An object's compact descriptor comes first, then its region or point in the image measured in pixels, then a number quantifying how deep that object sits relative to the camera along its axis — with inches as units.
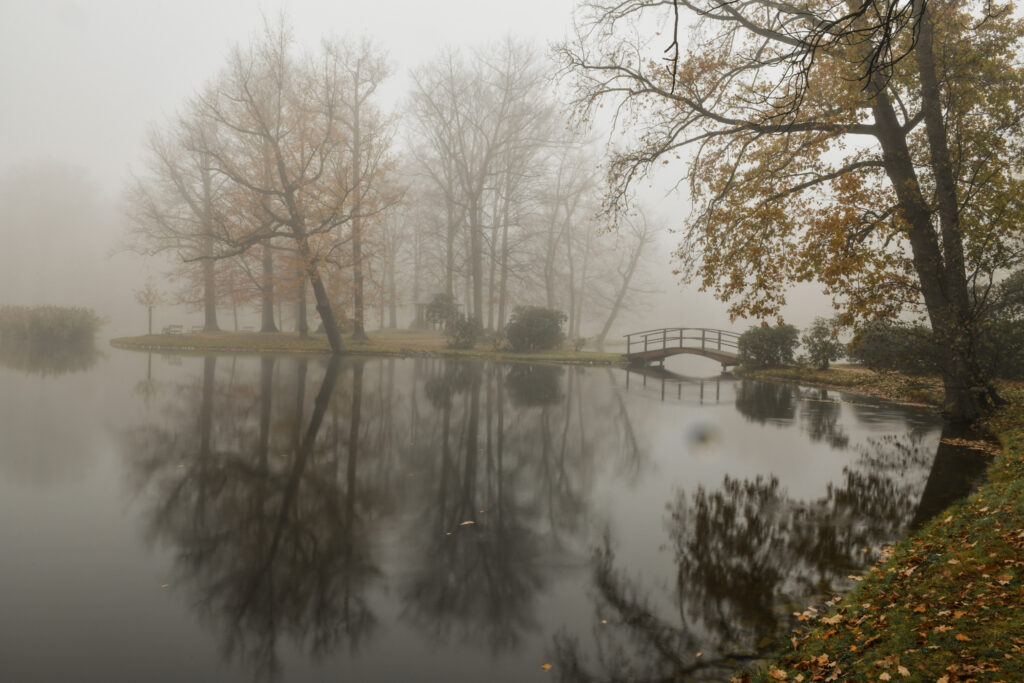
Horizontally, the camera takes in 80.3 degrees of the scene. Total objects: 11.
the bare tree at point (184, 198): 1206.9
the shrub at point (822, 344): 943.0
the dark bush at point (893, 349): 548.6
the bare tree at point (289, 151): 991.0
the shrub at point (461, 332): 1188.5
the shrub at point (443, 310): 1216.8
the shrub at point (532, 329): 1171.9
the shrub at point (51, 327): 1093.1
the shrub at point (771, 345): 997.8
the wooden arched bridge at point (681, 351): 1107.9
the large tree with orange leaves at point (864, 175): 480.1
